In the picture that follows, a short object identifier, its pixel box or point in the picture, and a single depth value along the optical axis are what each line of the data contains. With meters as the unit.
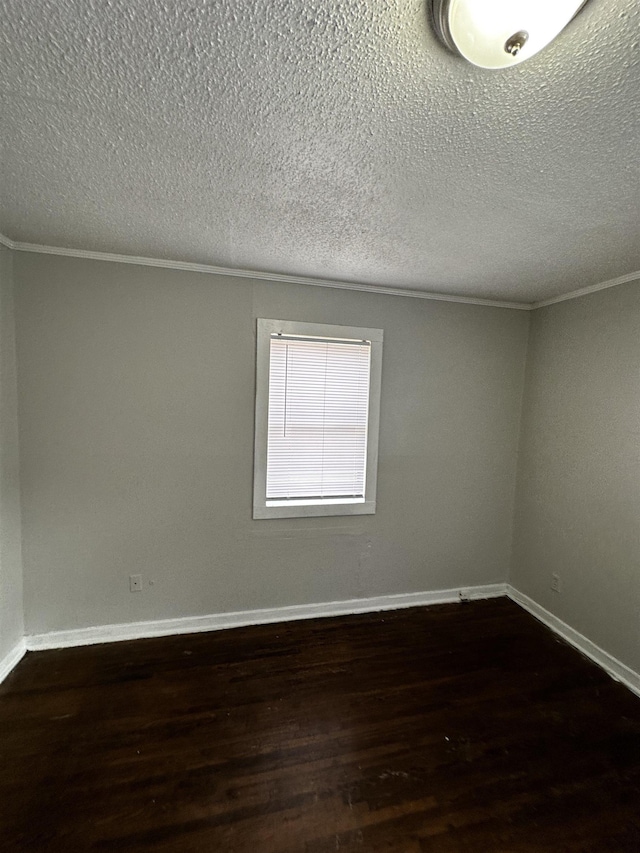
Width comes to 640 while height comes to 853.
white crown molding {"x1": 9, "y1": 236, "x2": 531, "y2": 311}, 2.21
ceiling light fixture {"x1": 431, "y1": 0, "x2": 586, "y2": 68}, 0.77
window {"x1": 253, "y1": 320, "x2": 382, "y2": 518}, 2.62
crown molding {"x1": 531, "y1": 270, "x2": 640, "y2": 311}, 2.31
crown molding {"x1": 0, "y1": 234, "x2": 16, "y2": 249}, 2.06
